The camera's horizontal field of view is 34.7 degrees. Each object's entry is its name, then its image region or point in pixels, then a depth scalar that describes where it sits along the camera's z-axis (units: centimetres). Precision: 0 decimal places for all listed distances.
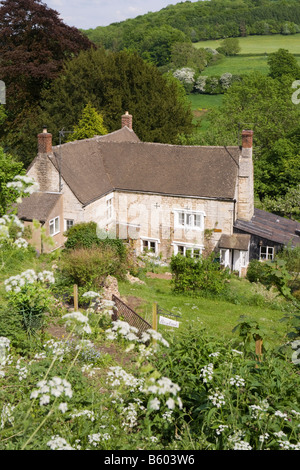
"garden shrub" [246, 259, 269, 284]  2670
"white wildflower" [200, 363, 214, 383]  712
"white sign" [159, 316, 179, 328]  1119
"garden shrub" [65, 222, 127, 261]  2292
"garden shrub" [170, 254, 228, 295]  2214
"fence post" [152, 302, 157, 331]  1236
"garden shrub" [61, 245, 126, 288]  1791
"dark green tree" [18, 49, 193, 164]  3769
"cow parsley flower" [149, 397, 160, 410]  465
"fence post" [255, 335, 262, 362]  980
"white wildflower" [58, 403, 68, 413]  521
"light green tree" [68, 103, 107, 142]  3525
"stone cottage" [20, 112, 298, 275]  2655
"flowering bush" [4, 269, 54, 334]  1201
